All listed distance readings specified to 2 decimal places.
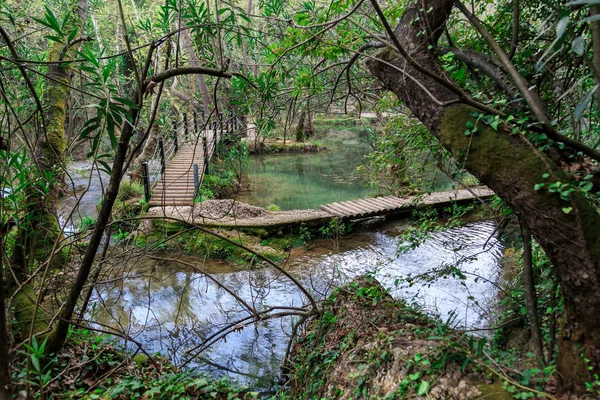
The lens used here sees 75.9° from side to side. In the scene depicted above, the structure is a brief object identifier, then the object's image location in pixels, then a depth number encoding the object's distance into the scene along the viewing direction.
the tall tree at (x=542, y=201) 1.59
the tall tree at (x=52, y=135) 3.39
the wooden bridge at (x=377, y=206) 8.07
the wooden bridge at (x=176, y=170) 7.62
